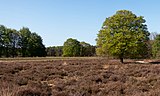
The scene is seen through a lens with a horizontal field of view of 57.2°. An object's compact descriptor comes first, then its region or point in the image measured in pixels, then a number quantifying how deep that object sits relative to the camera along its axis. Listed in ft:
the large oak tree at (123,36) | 76.25
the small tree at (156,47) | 134.99
